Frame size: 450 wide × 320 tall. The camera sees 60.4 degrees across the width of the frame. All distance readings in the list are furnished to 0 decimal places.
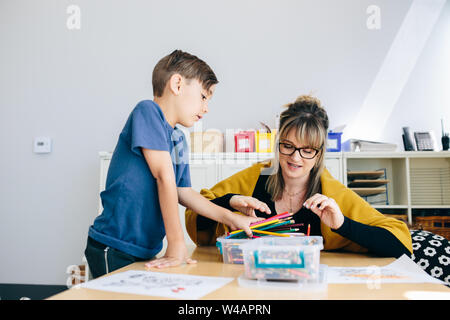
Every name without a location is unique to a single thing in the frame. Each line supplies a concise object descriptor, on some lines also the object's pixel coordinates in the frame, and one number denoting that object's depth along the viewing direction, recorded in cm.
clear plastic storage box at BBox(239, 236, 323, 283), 67
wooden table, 61
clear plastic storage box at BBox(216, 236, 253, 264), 93
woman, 106
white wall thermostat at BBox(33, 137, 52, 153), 312
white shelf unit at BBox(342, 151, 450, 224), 264
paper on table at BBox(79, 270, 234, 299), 64
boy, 99
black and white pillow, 115
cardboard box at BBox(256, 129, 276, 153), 271
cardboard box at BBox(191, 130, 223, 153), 273
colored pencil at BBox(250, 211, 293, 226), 100
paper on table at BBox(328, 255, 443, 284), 76
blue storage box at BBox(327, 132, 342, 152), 271
